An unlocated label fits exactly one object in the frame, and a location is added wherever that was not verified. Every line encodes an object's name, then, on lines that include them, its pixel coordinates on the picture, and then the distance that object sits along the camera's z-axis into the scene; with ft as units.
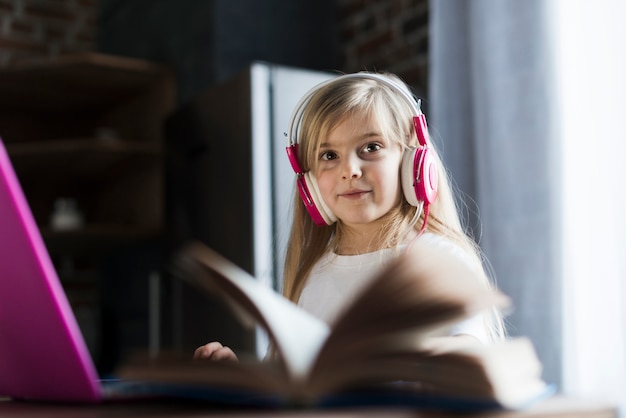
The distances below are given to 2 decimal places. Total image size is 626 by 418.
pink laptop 1.49
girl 2.90
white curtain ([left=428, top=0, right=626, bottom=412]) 5.29
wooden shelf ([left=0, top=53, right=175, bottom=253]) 8.55
